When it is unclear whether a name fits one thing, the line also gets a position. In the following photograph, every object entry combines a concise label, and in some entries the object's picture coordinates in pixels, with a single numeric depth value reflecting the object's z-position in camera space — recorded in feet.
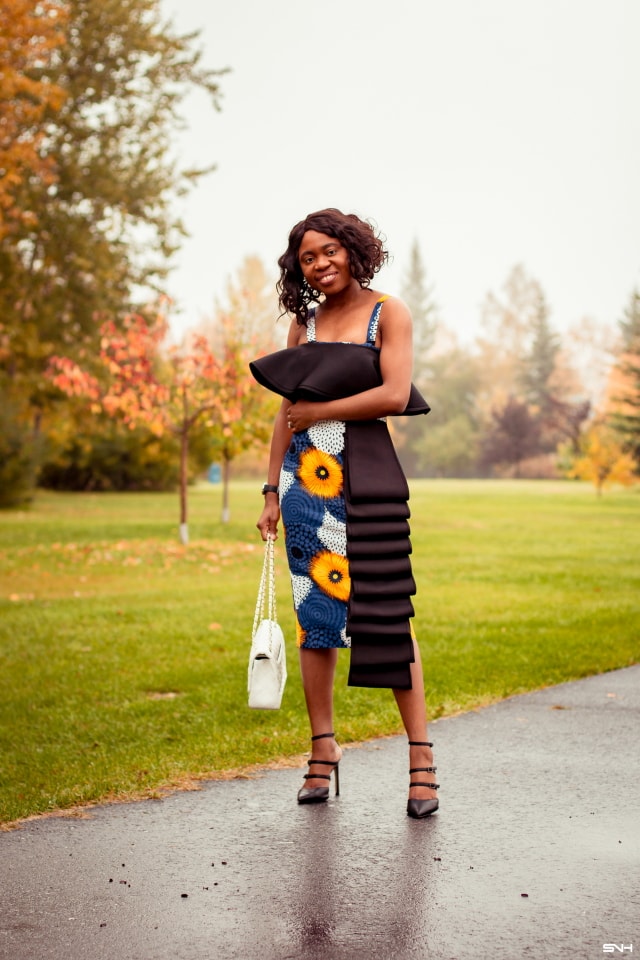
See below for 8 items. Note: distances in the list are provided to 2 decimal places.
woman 13.25
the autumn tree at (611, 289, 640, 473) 120.05
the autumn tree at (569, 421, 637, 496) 115.34
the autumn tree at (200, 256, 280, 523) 59.62
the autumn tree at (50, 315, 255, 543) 51.06
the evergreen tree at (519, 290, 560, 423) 248.73
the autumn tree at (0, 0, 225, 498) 88.28
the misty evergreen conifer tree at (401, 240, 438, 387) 291.38
